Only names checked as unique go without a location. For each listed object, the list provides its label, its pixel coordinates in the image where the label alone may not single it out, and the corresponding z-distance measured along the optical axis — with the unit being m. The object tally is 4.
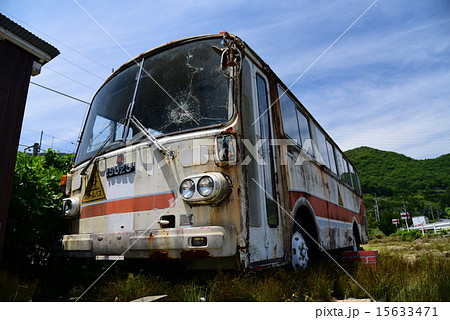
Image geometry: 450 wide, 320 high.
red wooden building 3.20
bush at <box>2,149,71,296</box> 3.64
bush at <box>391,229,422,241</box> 20.89
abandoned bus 2.83
